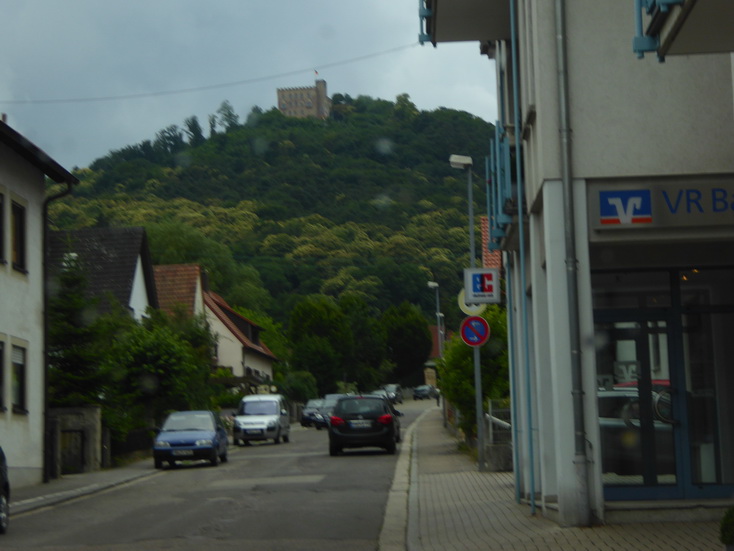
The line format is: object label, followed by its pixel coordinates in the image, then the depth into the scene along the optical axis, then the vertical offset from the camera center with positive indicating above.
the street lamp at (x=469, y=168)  27.39 +4.88
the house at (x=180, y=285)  63.34 +5.42
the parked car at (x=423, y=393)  117.50 -1.35
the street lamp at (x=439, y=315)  62.42 +3.98
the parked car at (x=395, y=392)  94.93 -1.02
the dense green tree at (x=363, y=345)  105.88 +3.23
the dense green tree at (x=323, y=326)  101.44 +4.79
